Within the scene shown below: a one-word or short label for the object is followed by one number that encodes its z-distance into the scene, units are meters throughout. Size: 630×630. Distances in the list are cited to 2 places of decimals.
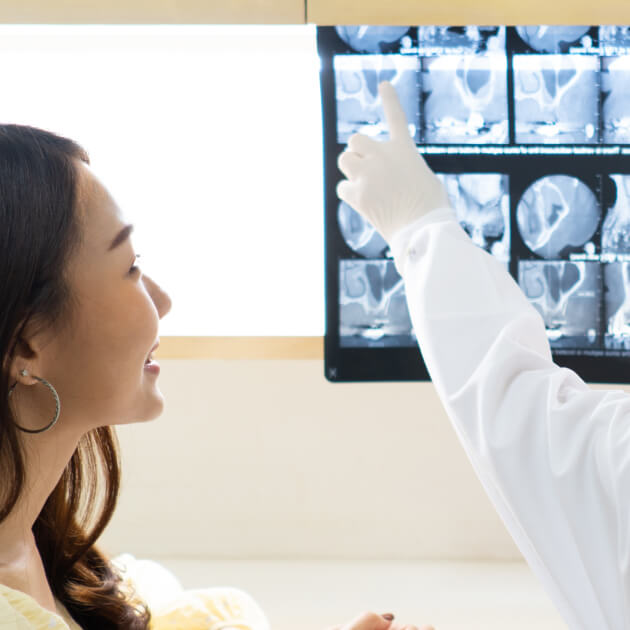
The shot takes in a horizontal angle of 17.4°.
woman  1.35
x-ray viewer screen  1.61
